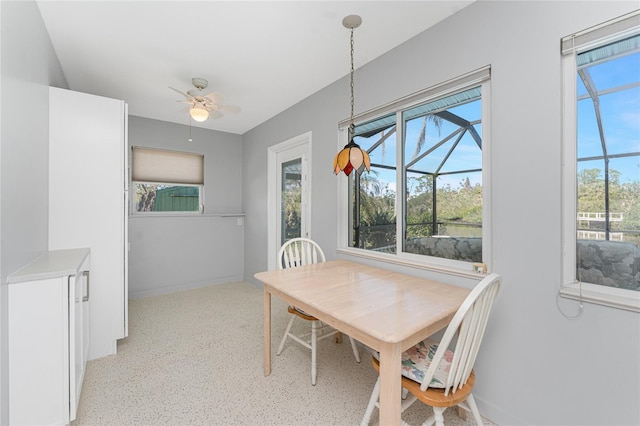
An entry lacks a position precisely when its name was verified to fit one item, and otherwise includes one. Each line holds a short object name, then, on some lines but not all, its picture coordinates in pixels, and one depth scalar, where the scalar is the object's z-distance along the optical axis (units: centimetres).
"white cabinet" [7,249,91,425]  130
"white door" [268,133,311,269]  338
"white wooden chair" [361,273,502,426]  107
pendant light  168
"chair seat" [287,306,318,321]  202
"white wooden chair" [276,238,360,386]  215
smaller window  381
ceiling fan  242
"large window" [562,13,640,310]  123
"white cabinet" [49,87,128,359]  204
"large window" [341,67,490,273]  177
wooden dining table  107
